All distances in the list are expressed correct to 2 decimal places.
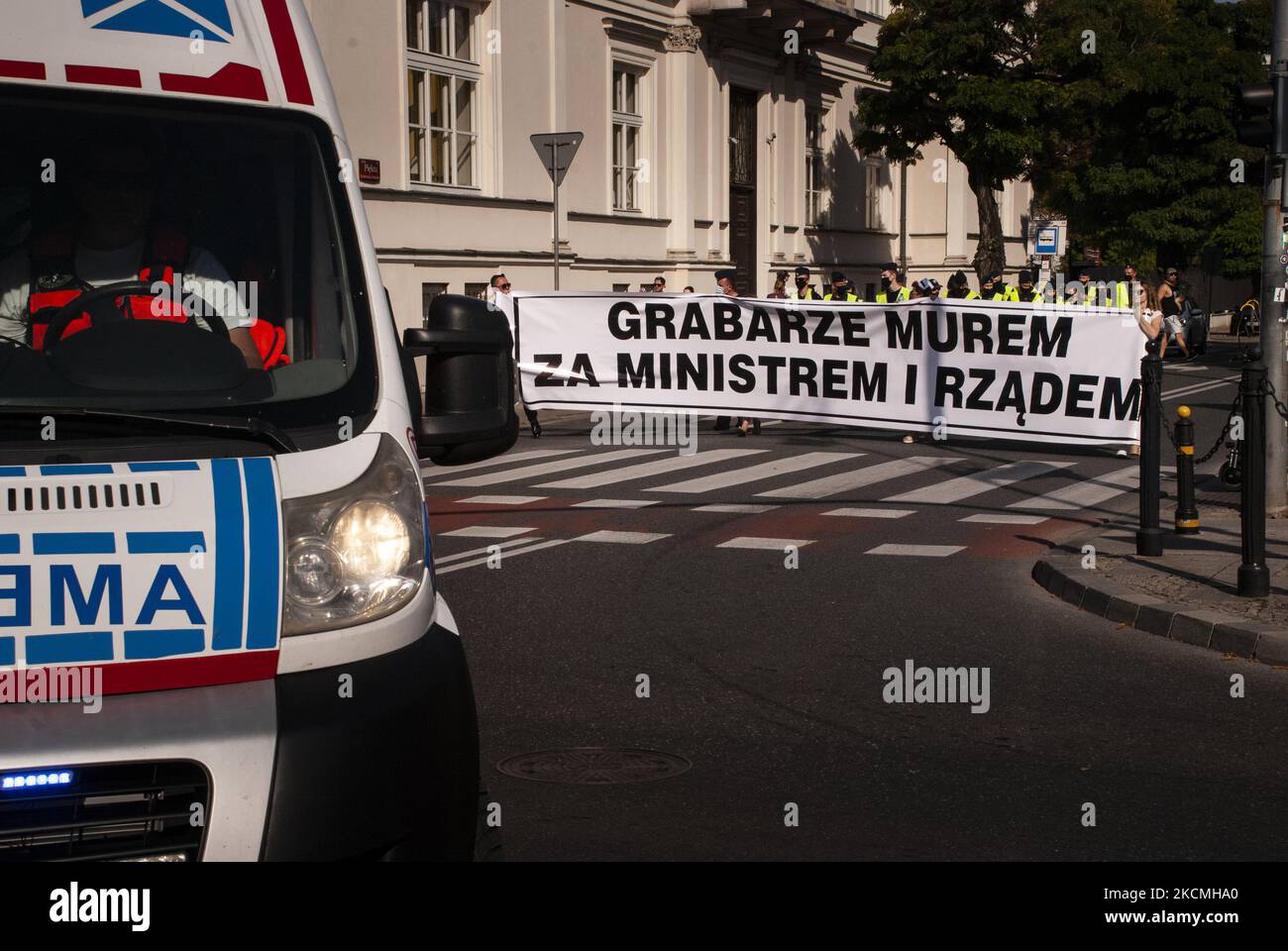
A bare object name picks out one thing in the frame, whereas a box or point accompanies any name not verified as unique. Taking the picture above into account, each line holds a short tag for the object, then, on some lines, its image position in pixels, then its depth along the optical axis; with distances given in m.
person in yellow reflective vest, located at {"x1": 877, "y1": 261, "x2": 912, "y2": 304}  19.67
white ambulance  3.26
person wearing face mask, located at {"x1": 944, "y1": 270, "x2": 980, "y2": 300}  18.77
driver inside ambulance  3.99
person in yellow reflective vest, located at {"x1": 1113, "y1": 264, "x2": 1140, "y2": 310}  17.14
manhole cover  5.96
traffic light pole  10.59
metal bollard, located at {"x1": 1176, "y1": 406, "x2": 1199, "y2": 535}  10.88
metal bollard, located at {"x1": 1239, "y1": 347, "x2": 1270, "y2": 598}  8.83
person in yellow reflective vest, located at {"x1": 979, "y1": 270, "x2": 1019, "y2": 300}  18.81
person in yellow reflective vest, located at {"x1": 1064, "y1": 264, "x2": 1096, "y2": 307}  18.38
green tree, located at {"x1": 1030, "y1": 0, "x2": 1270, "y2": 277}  48.88
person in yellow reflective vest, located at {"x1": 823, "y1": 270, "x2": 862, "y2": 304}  20.91
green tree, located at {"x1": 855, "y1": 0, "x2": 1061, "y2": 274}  38.62
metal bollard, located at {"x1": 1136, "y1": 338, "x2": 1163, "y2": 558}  10.23
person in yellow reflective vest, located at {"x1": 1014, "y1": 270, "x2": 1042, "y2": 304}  19.08
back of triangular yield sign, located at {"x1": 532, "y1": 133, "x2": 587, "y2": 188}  21.67
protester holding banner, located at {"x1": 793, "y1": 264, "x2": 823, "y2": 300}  22.49
